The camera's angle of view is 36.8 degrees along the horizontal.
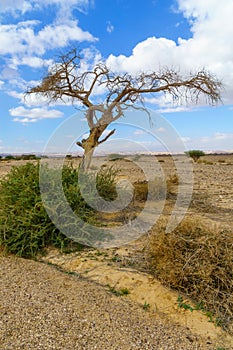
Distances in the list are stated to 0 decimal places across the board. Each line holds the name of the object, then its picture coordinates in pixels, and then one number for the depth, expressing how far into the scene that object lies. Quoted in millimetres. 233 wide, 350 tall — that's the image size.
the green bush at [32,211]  5531
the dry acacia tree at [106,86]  8297
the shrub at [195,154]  34281
